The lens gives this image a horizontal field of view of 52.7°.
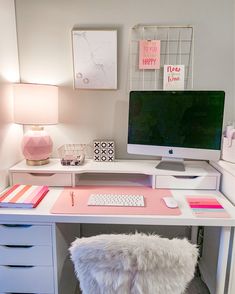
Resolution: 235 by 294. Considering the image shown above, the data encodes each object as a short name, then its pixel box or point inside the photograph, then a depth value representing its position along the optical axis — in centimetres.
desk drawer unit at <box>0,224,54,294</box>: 119
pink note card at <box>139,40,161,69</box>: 165
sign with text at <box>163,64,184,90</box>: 166
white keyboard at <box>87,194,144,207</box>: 127
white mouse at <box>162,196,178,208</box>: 125
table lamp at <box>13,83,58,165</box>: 148
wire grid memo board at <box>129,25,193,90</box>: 165
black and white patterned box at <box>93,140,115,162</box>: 172
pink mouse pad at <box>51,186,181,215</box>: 119
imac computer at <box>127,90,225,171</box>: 142
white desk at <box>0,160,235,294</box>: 115
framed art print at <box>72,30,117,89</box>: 165
